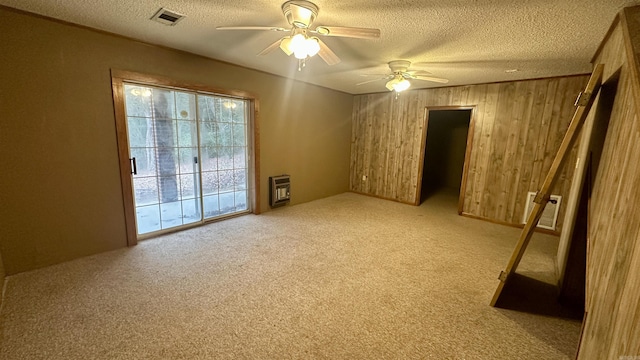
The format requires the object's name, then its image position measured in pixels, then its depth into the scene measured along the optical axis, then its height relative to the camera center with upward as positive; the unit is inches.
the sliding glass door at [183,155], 122.0 -7.1
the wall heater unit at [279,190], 174.1 -31.5
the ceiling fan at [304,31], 71.6 +33.8
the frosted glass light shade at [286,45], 78.1 +31.5
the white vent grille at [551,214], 146.1 -35.6
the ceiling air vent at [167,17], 83.0 +42.4
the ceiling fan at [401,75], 121.3 +37.5
